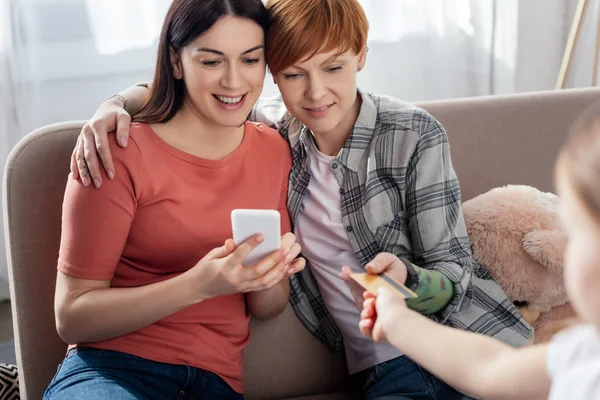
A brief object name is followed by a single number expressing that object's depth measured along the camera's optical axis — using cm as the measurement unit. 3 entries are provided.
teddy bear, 170
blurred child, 73
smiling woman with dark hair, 144
